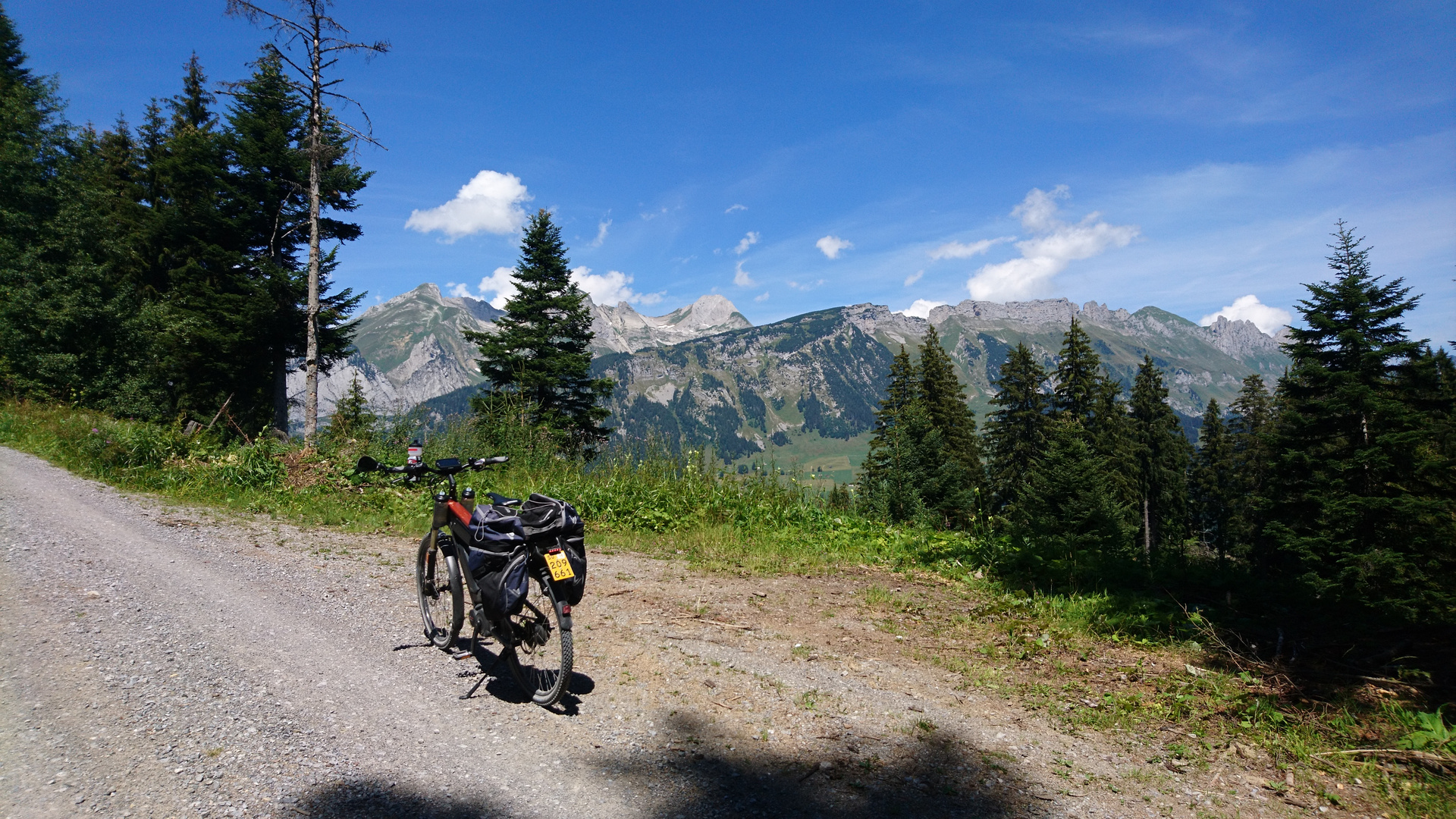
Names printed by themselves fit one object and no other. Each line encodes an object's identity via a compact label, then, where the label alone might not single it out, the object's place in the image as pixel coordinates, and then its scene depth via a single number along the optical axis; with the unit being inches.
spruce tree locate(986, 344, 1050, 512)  1774.1
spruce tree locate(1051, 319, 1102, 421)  1733.5
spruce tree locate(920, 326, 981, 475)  1720.0
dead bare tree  557.0
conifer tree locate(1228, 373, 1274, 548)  1889.8
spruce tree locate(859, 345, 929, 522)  530.3
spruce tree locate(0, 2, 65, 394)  763.4
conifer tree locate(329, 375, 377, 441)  573.2
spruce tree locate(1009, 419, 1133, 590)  285.7
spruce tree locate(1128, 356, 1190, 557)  2089.1
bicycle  158.2
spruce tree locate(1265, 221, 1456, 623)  984.3
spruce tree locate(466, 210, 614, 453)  1109.1
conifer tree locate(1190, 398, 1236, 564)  2193.7
